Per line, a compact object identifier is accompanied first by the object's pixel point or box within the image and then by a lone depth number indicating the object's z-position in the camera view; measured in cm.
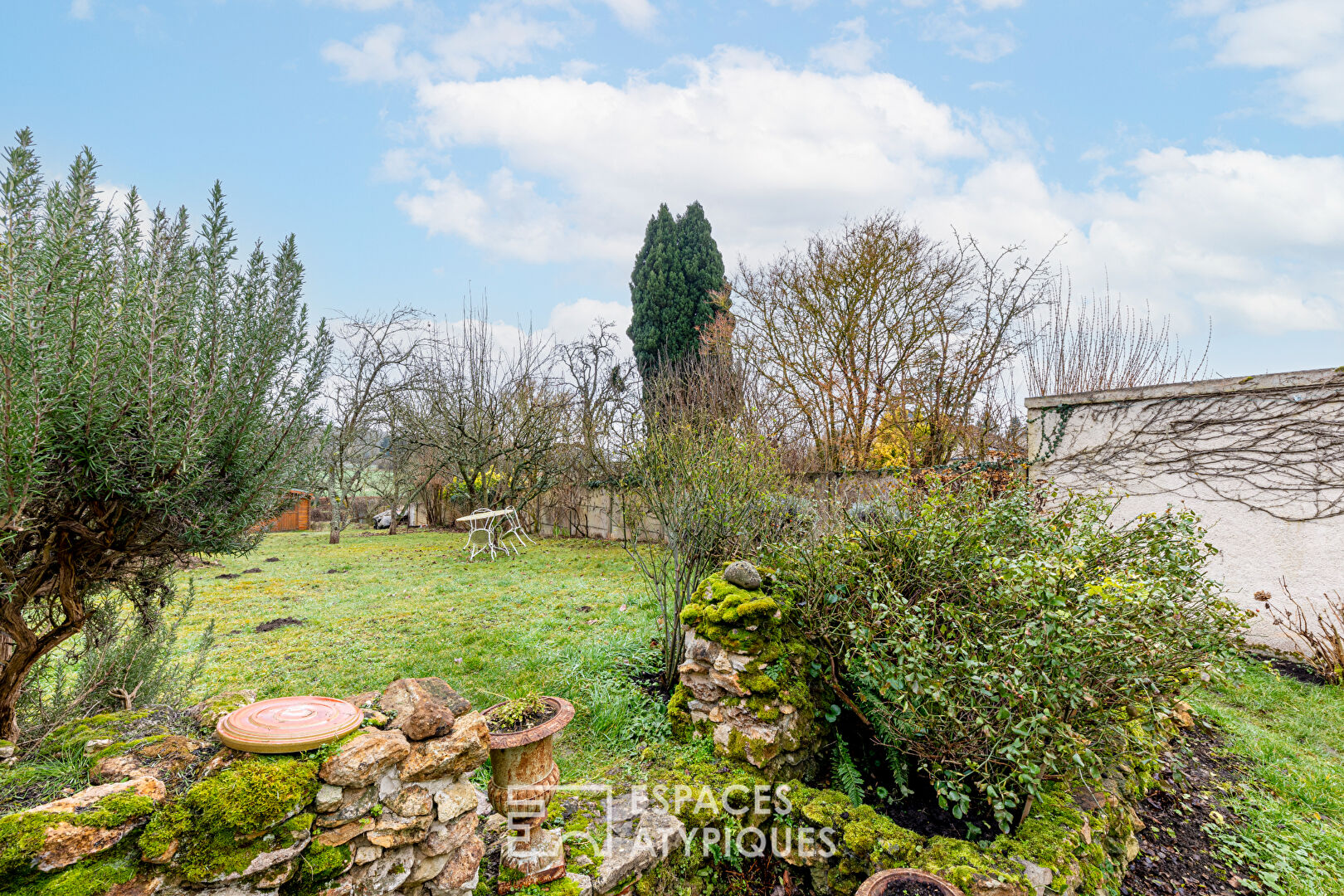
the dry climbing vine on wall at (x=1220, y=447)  562
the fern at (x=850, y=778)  304
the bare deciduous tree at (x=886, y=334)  953
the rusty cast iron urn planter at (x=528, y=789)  232
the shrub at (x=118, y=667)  244
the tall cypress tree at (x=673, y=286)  1526
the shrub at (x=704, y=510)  466
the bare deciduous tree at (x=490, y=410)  1397
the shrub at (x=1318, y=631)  494
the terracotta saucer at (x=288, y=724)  173
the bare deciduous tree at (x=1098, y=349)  921
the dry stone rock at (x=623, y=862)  236
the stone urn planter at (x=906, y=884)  207
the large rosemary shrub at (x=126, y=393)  166
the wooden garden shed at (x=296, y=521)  1877
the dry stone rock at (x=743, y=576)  373
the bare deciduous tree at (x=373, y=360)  1497
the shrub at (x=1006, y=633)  238
